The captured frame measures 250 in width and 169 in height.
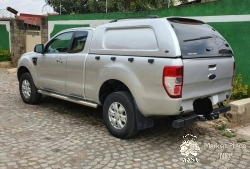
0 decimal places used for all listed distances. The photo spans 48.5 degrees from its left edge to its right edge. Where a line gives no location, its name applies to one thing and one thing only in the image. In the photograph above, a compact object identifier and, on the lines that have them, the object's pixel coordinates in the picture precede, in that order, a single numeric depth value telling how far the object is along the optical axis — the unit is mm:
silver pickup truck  3648
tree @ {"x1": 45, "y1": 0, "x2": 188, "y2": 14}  14469
